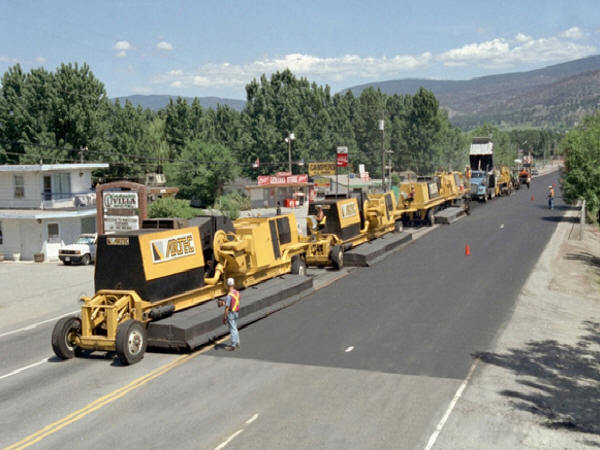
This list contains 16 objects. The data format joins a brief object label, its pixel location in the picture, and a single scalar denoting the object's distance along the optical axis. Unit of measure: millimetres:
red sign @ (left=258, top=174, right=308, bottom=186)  71562
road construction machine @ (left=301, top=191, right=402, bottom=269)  28125
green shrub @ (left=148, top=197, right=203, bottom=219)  46031
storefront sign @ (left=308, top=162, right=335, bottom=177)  78250
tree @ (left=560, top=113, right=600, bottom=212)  37875
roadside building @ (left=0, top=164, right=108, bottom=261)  38312
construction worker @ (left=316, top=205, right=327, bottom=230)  28031
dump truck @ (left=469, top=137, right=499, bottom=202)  61781
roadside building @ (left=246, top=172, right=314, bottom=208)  71562
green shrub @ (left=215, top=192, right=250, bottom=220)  55875
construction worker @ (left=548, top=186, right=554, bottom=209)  53781
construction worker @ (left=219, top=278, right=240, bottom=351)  16375
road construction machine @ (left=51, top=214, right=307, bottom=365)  15666
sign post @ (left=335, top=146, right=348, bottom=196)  61419
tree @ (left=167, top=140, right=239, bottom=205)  72000
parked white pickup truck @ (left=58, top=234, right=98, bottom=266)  35094
